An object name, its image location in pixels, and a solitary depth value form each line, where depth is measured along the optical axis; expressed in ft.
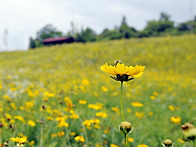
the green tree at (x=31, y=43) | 147.82
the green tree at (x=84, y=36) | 116.37
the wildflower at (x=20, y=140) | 2.46
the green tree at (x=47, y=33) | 170.50
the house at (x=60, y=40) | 113.29
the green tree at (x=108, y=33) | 140.48
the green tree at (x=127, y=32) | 120.78
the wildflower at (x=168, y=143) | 2.03
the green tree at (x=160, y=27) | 132.28
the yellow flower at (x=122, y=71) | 2.28
